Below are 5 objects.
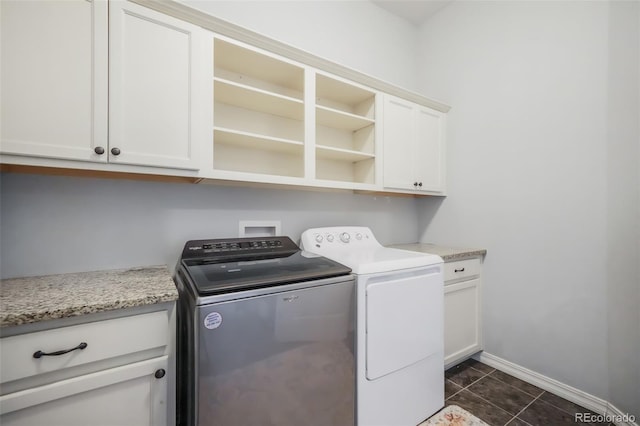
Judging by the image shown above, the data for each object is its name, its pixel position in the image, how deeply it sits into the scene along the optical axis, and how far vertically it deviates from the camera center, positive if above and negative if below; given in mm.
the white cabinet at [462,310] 1932 -748
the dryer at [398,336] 1332 -676
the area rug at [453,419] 1510 -1210
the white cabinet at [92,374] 797 -548
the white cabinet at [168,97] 1013 +588
